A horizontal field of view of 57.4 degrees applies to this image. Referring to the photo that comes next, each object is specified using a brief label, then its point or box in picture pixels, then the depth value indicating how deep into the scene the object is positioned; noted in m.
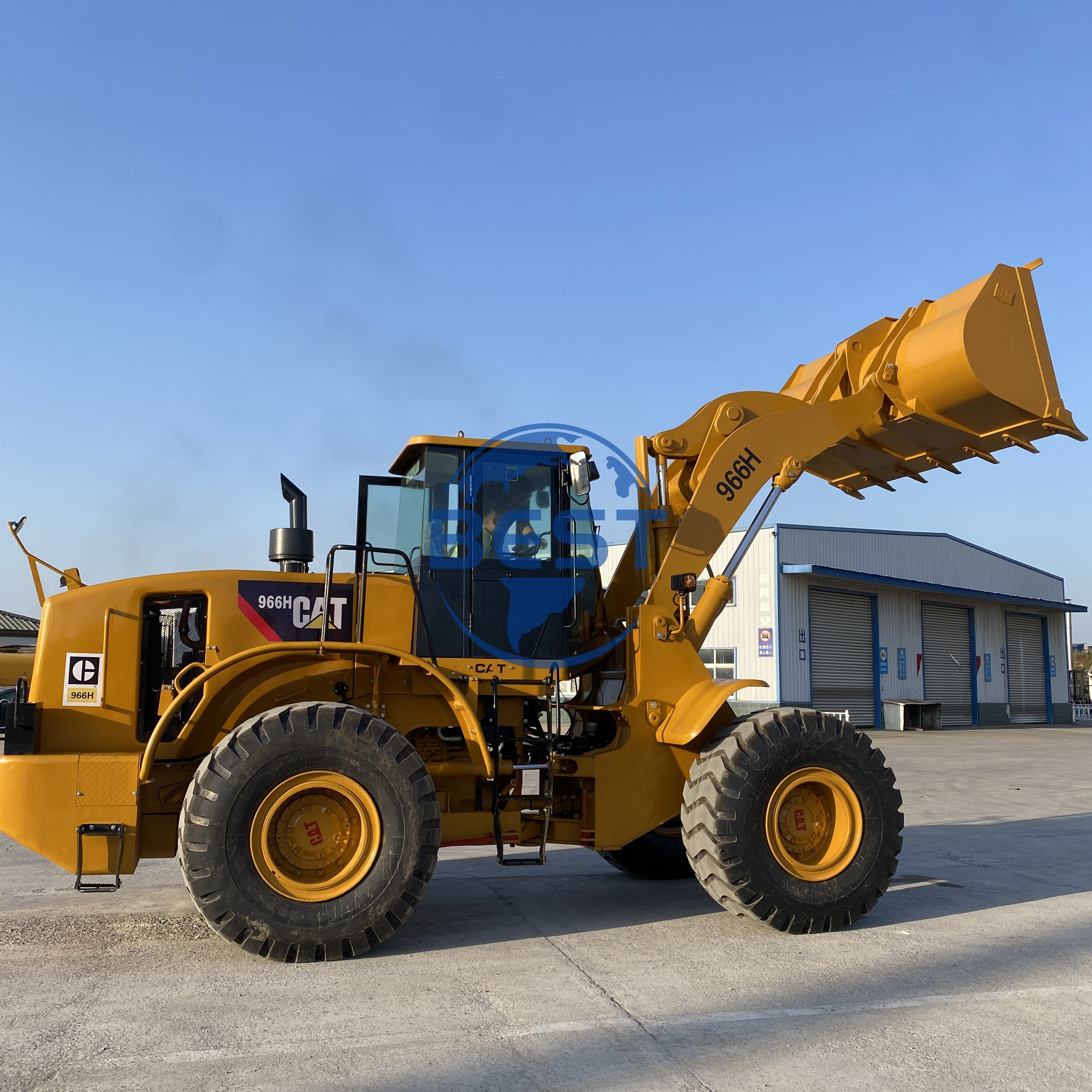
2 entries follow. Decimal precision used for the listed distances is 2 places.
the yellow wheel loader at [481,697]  5.53
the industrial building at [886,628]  30.59
